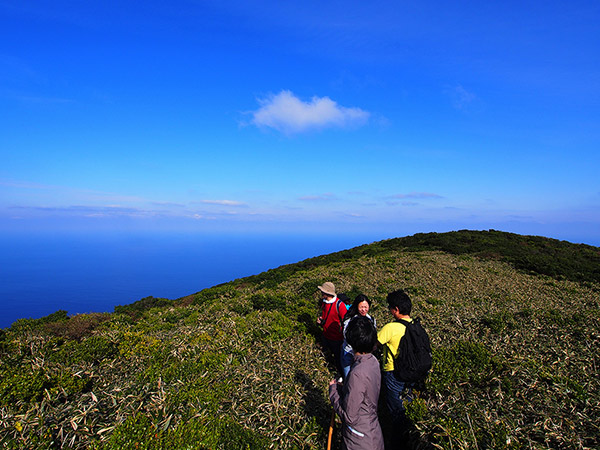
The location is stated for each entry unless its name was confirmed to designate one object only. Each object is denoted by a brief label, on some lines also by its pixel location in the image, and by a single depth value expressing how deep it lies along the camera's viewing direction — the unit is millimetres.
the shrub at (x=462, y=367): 6238
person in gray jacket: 3760
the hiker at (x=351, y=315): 6023
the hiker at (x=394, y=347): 5055
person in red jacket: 7137
